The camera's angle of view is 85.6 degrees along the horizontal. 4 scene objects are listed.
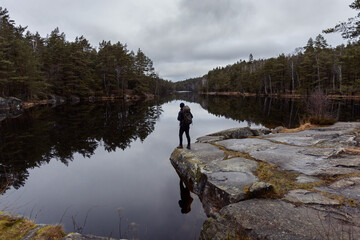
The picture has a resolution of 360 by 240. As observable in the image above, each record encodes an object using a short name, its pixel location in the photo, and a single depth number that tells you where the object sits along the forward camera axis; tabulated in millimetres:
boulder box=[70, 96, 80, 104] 50475
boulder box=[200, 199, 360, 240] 3000
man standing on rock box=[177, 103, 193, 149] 8516
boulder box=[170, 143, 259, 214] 4764
